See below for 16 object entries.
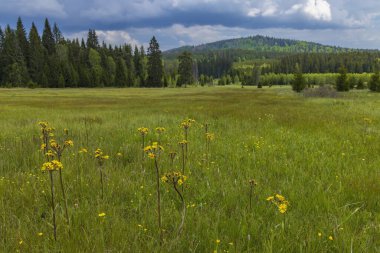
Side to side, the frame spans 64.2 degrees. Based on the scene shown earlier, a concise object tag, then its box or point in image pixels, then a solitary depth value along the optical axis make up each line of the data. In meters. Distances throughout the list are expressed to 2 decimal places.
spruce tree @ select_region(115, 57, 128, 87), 94.31
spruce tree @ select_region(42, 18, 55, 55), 100.94
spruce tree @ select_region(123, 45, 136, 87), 98.25
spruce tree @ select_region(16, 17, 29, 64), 90.12
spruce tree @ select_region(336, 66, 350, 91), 55.69
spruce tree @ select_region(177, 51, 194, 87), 99.06
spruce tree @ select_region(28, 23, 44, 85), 87.56
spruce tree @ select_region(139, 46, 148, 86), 105.44
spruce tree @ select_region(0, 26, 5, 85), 84.62
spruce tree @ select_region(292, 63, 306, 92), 55.62
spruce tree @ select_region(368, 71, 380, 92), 53.81
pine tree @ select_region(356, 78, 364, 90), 68.50
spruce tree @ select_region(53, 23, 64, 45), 111.03
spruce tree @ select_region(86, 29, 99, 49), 117.12
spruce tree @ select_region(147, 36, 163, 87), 94.06
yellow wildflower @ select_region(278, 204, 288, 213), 2.72
